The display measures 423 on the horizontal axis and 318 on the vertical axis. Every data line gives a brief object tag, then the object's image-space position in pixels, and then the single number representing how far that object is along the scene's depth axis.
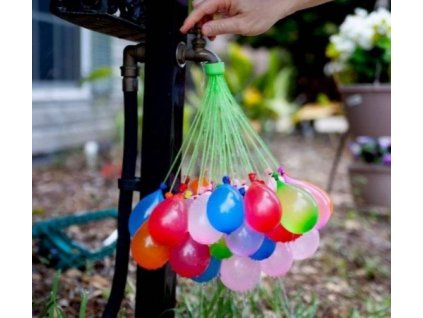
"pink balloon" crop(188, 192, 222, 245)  1.09
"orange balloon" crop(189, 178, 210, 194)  1.27
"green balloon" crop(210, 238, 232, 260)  1.17
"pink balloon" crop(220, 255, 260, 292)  1.21
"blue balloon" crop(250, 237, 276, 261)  1.15
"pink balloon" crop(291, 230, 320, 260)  1.24
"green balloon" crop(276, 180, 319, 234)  1.11
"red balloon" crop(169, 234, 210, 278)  1.14
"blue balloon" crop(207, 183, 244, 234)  1.06
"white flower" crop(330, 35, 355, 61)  3.83
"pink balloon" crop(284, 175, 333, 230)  1.23
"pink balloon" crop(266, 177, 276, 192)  1.23
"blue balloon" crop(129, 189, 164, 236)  1.18
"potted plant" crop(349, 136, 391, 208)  3.64
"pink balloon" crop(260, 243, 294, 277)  1.22
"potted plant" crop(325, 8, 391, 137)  3.58
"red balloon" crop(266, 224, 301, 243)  1.13
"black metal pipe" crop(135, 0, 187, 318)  1.30
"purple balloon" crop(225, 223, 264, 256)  1.10
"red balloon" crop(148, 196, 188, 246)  1.09
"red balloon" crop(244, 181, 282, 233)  1.06
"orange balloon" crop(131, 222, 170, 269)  1.13
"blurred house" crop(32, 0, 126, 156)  4.99
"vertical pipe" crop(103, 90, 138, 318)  1.35
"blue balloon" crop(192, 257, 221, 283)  1.22
